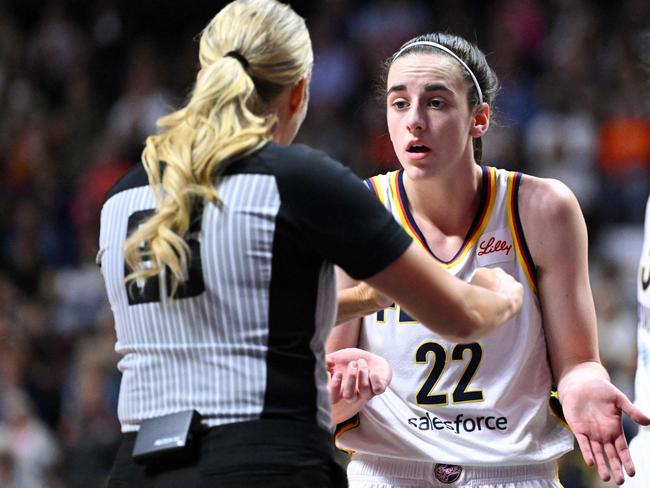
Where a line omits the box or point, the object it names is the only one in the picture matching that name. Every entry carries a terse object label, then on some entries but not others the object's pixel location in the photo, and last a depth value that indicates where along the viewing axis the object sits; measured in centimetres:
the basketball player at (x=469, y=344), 698
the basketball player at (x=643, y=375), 754
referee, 473
